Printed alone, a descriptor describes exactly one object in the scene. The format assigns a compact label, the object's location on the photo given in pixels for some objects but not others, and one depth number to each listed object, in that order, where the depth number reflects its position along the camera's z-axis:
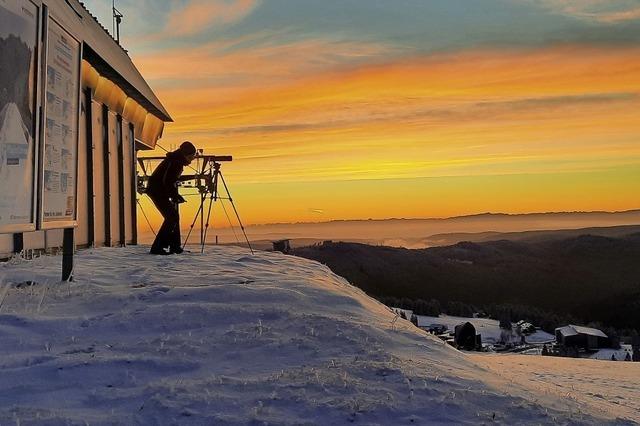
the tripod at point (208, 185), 15.03
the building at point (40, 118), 6.20
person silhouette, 11.86
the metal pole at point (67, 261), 7.51
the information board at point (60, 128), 7.22
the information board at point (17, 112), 6.09
